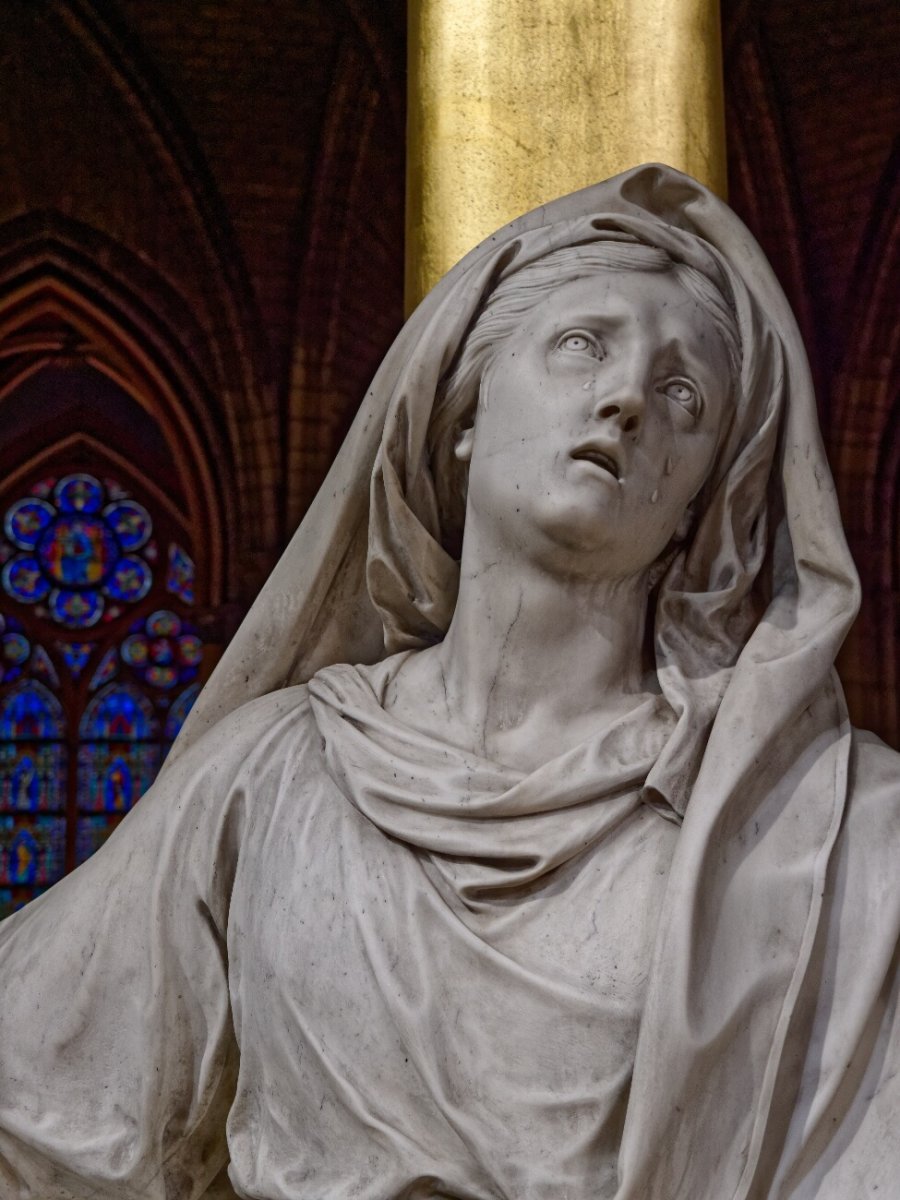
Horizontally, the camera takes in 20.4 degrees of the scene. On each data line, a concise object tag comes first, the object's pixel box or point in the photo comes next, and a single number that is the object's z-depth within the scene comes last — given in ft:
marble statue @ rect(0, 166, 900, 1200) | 8.27
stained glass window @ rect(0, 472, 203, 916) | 37.19
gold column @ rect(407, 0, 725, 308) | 11.73
